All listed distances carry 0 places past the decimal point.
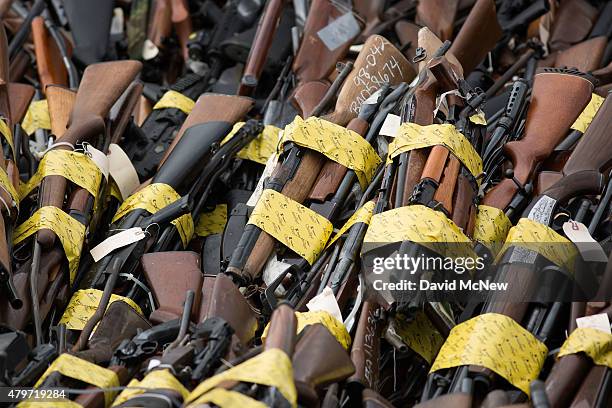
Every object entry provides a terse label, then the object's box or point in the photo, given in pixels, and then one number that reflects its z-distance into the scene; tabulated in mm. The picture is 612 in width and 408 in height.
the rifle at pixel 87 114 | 5711
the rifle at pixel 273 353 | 4277
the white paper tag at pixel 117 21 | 8570
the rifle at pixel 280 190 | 5570
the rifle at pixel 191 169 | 5844
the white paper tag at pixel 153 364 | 4680
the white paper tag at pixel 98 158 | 6352
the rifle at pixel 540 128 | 5949
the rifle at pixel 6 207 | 5281
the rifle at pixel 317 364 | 4500
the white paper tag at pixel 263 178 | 6134
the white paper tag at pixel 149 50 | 8367
